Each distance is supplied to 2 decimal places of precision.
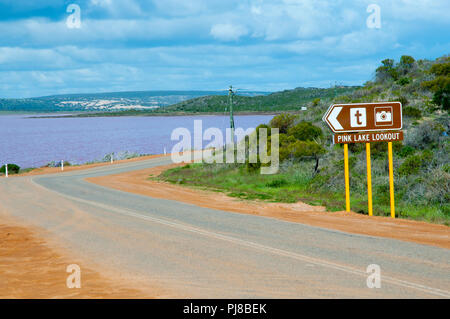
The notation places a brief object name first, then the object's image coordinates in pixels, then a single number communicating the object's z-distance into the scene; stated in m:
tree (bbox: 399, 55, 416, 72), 53.47
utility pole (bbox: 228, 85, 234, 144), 39.33
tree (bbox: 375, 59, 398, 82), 51.38
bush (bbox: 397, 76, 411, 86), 43.14
